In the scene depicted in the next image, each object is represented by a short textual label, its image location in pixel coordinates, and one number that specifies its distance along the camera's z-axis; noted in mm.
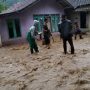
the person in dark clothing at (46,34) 5694
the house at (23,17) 8072
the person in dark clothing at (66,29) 4320
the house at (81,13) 9493
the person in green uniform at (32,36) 4773
